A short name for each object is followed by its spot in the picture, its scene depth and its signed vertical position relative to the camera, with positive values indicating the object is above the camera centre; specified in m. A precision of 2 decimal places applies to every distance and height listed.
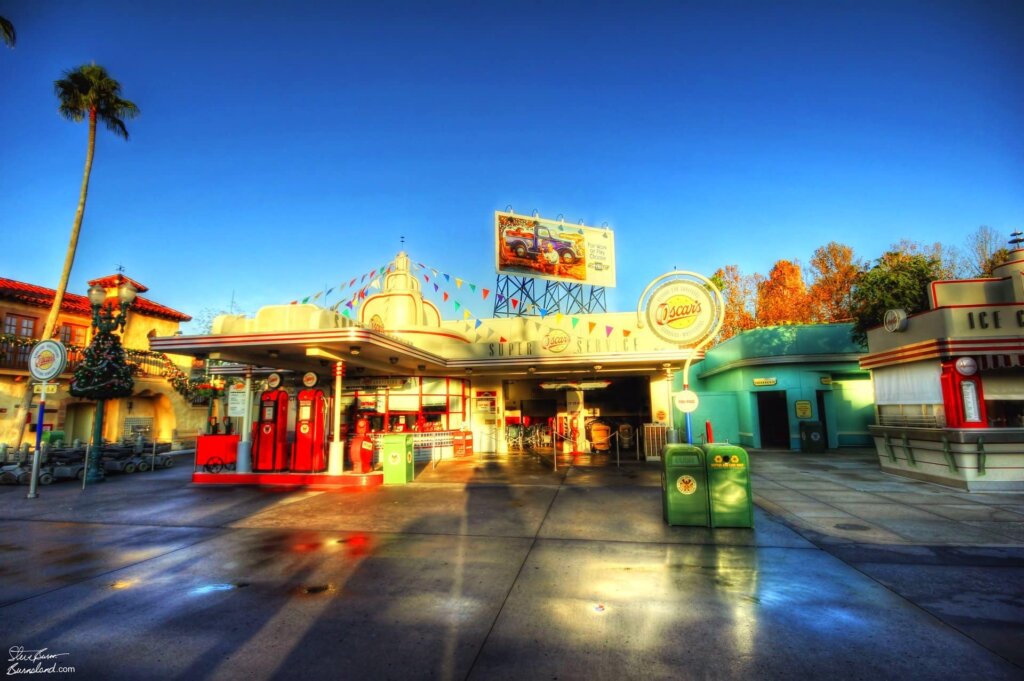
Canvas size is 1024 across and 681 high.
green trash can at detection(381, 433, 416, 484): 12.22 -1.25
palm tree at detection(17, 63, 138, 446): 19.38 +12.94
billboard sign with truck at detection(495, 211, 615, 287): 23.72 +7.98
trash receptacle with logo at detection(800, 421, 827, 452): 18.92 -1.32
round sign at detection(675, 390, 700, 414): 10.16 +0.08
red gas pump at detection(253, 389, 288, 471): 12.97 -0.60
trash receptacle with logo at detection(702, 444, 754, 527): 7.40 -1.31
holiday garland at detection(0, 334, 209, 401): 23.97 +1.81
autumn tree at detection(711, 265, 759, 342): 37.53 +8.19
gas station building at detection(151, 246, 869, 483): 12.91 +1.37
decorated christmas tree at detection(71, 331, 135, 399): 13.73 +1.22
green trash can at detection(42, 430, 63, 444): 18.56 -0.85
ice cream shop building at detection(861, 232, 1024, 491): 10.31 +0.45
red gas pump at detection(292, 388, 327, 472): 12.72 -0.63
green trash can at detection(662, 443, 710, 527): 7.56 -1.28
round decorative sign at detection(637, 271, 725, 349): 11.07 +2.26
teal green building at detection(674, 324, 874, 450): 20.12 +0.95
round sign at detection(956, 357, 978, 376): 10.57 +0.76
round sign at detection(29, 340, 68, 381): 11.43 +1.33
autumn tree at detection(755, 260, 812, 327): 34.94 +8.07
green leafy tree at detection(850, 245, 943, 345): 16.52 +4.05
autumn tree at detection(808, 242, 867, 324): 32.91 +8.45
